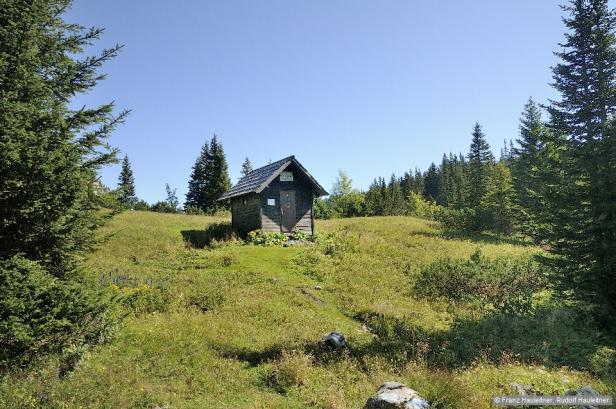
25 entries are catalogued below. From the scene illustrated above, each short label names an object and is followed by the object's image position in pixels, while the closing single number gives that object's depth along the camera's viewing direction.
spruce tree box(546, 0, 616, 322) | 12.19
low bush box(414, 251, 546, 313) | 16.50
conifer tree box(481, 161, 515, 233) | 39.56
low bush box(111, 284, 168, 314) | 12.96
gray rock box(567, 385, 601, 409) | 7.24
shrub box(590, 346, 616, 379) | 9.80
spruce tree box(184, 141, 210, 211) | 64.56
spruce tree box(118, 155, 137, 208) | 66.62
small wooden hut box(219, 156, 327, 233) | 27.02
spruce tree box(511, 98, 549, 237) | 36.19
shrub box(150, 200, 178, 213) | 55.12
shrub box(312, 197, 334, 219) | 60.09
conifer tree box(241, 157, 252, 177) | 86.28
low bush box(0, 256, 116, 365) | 7.65
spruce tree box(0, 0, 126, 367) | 8.05
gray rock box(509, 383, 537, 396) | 7.83
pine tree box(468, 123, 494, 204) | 51.16
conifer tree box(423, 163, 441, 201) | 116.09
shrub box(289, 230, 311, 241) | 27.30
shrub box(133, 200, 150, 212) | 53.55
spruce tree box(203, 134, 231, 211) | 61.25
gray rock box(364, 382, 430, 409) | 6.42
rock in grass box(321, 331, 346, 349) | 10.74
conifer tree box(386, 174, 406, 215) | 79.76
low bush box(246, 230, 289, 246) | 25.28
